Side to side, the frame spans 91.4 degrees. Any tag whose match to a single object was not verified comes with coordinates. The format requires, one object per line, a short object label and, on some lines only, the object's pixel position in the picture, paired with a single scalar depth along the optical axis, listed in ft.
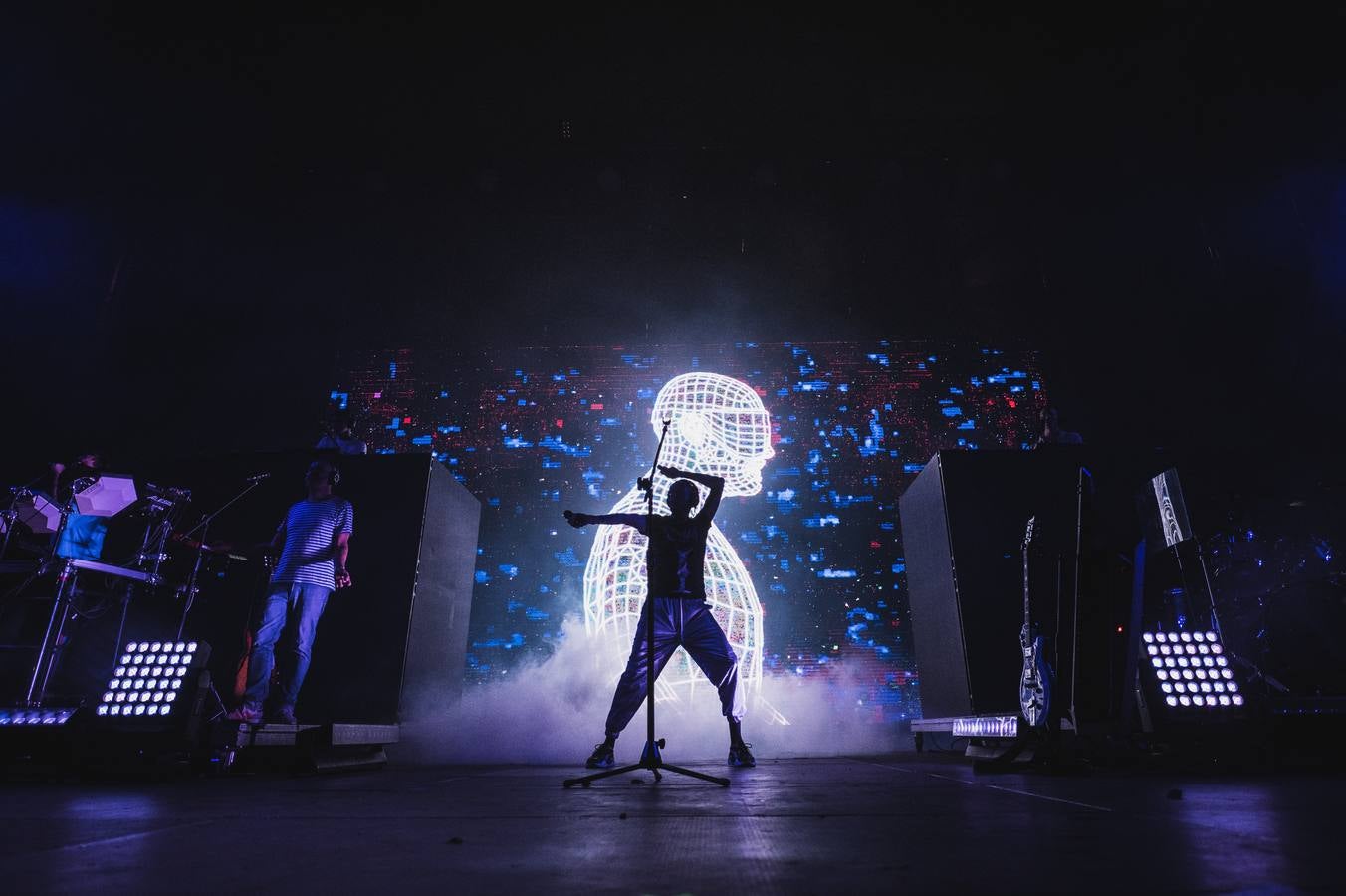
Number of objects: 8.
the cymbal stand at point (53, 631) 13.83
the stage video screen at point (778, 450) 25.88
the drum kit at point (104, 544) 14.51
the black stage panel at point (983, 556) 15.16
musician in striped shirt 13.32
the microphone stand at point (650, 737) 9.30
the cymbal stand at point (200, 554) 15.20
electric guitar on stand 10.61
